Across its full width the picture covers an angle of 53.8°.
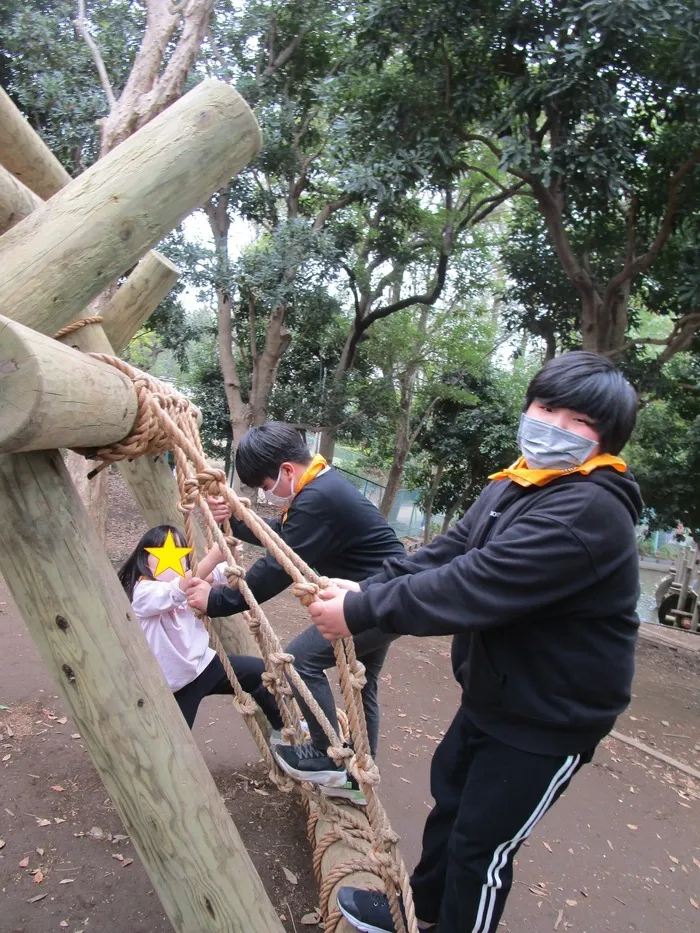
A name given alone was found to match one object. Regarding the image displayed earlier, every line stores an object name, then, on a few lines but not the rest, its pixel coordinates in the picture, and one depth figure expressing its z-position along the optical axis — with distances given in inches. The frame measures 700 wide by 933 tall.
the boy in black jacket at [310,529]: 88.0
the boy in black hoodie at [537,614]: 54.2
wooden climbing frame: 55.2
